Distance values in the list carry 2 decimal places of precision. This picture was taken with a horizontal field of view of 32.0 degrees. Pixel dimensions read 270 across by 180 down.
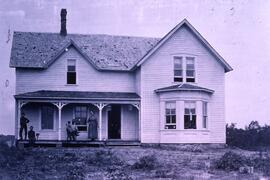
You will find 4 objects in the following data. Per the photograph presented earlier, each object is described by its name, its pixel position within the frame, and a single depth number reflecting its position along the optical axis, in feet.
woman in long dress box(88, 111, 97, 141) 98.89
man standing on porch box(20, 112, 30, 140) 94.02
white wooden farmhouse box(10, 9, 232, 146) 98.43
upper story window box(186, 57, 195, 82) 102.78
